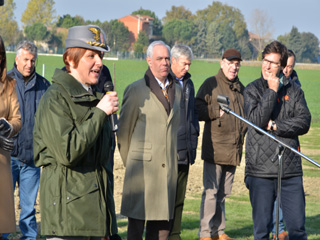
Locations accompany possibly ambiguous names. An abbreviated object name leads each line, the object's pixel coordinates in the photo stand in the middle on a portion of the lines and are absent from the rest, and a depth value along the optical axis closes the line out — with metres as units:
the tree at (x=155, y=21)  152.75
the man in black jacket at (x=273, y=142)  5.80
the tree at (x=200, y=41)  139.88
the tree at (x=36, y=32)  123.12
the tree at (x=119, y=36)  129.12
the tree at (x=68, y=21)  143.00
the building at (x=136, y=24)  150.12
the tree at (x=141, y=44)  121.62
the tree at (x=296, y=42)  140.88
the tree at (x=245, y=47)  139.75
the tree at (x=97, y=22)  138.36
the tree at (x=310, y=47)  145.88
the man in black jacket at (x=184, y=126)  6.95
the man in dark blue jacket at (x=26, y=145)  7.18
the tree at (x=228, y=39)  143.75
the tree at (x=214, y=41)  137.00
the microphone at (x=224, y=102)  5.32
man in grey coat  5.87
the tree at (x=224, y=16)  165.12
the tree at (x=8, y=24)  125.00
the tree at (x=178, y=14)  176.12
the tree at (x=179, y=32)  145.38
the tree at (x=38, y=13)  147.25
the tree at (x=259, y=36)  151.11
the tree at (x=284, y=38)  146.65
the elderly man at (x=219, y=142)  7.93
